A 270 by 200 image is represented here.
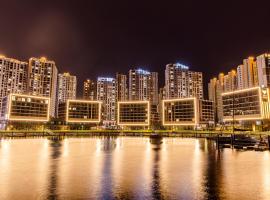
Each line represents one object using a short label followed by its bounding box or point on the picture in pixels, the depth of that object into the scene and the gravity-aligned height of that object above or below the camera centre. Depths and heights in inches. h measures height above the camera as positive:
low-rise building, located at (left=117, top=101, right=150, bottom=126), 7135.8 +417.1
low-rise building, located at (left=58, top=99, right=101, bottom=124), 7096.5 +468.4
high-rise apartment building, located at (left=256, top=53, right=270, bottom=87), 5766.2 +1421.2
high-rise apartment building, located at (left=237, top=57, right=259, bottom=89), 7051.7 +1633.1
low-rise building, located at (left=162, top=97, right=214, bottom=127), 6451.8 +430.7
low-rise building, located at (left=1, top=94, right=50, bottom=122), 5551.2 +445.3
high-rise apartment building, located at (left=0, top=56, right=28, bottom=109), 7770.7 +1779.3
